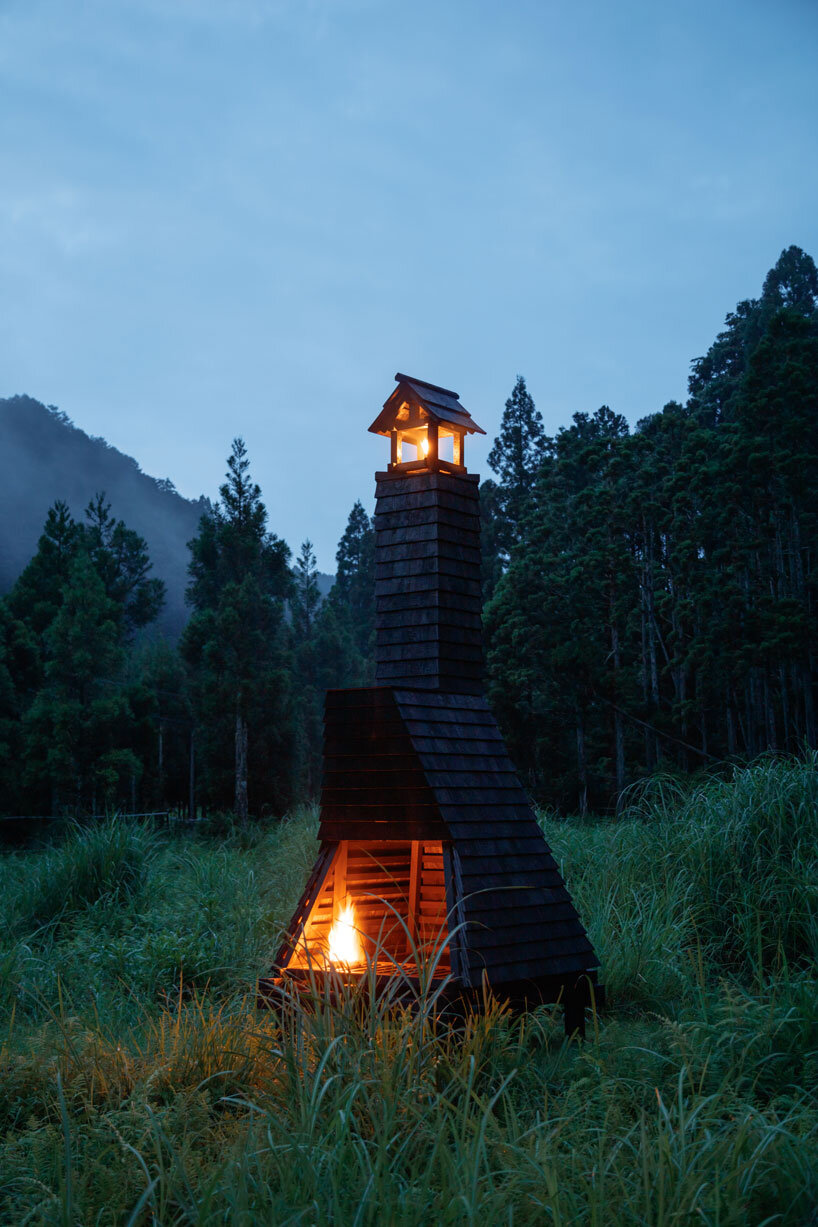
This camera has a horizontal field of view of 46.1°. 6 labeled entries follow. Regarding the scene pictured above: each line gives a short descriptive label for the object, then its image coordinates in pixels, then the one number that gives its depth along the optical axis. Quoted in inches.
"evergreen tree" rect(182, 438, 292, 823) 1007.0
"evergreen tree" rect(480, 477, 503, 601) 1270.9
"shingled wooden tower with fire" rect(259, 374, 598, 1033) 231.0
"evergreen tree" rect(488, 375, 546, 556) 1306.6
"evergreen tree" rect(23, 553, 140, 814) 789.9
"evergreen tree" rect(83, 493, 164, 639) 1376.7
